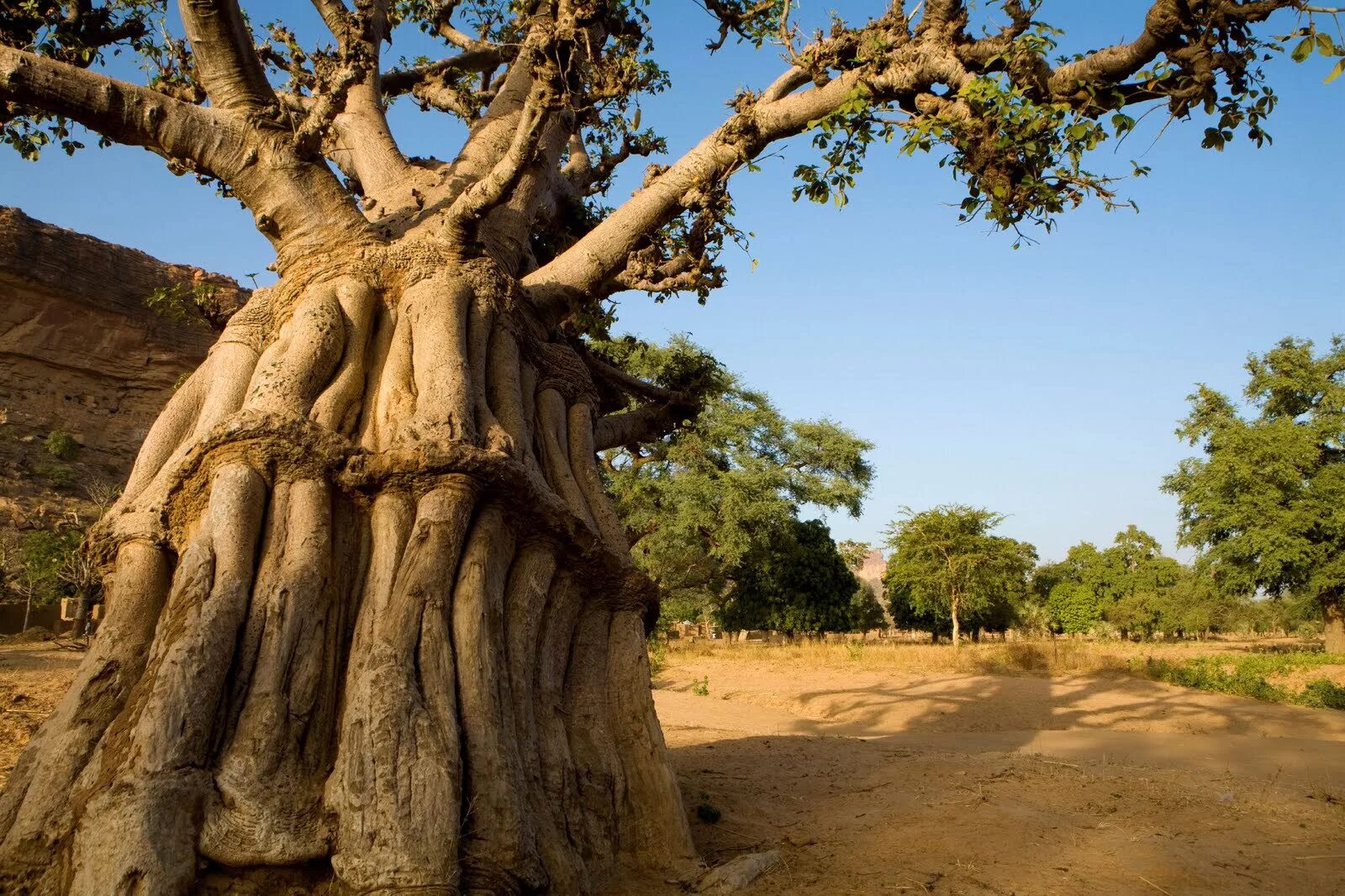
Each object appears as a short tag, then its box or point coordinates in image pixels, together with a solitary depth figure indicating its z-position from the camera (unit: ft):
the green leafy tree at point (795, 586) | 106.52
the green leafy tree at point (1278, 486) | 85.10
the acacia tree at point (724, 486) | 98.68
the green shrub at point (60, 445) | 111.09
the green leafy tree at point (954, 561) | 98.48
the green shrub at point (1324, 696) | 43.98
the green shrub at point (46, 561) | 69.41
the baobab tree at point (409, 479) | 10.10
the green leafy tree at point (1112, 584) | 148.36
